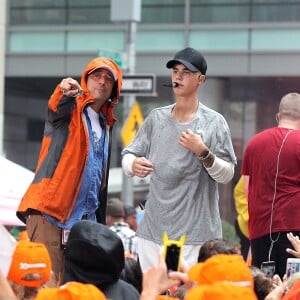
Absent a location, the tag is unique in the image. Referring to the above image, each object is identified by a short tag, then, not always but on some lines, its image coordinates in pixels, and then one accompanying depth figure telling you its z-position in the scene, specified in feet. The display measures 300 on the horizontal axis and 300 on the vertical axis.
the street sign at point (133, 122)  87.08
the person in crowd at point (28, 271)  30.54
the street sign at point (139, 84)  78.99
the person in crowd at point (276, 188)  41.20
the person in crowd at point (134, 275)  39.31
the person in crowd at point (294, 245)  39.12
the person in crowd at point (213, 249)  33.64
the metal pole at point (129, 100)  90.56
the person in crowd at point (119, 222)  64.62
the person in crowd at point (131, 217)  74.65
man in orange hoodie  36.95
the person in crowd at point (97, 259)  29.84
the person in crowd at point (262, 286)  32.99
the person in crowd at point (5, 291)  25.19
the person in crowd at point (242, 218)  56.50
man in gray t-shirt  37.84
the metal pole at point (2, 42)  80.43
